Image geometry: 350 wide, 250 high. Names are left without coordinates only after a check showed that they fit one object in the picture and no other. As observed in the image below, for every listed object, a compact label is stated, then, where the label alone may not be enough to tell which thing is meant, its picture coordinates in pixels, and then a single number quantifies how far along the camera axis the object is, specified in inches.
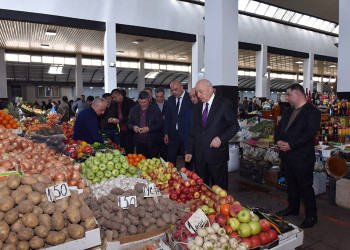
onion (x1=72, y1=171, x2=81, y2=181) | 112.5
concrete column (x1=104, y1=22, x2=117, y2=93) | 406.6
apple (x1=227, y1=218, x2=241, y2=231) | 86.1
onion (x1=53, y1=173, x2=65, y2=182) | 106.1
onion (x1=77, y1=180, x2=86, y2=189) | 109.8
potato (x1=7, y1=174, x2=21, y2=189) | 81.7
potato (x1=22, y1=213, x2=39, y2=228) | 70.7
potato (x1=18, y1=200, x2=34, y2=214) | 73.3
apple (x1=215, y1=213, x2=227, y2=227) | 87.4
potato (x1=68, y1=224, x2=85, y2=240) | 72.1
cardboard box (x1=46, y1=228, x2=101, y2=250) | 70.1
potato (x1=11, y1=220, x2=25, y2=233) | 70.2
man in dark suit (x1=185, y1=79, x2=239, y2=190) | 136.1
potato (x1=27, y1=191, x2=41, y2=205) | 78.1
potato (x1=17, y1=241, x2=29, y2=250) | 66.9
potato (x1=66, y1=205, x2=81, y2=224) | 75.2
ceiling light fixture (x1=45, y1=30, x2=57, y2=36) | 432.3
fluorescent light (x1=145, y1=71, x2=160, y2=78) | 922.7
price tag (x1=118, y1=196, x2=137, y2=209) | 97.3
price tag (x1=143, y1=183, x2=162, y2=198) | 103.0
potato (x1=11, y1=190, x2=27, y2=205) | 76.4
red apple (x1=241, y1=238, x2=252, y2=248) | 81.0
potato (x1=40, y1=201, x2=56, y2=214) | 76.1
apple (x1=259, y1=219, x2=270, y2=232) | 87.4
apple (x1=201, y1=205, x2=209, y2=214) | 101.2
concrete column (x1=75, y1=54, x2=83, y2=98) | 627.0
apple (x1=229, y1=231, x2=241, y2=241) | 82.3
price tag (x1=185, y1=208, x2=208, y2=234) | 83.7
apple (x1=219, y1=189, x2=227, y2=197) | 110.7
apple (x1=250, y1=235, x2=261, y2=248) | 81.4
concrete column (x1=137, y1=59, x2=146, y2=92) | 669.5
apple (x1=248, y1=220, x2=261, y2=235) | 84.7
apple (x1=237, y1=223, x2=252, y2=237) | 83.3
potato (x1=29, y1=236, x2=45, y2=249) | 68.1
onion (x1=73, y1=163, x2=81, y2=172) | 125.8
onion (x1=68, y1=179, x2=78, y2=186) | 109.1
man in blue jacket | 174.4
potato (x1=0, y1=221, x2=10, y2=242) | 66.6
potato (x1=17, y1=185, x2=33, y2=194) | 81.0
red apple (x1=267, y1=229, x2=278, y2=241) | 85.3
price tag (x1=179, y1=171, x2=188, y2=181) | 123.6
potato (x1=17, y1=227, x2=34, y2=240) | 68.2
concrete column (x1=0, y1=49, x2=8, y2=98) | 541.9
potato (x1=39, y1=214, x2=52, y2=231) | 71.9
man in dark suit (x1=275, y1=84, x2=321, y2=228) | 139.3
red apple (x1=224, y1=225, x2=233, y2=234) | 84.6
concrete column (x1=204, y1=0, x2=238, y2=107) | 281.1
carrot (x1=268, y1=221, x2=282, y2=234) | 90.8
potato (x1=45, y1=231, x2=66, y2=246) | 69.8
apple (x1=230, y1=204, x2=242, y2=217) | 91.9
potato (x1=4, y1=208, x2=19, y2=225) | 70.4
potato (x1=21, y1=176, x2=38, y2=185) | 85.6
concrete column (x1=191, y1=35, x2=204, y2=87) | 494.6
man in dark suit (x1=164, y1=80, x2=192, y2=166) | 195.8
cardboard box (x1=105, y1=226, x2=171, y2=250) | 83.1
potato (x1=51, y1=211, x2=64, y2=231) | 72.5
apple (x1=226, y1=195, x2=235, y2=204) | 102.1
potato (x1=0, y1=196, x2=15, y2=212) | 72.4
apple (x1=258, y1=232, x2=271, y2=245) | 83.3
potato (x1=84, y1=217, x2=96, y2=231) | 75.0
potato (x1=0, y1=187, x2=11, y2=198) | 76.4
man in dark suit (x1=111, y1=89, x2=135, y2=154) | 243.0
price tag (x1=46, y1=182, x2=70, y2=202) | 81.6
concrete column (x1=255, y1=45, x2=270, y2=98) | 593.0
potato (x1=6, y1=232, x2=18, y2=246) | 67.1
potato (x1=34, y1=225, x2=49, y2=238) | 69.6
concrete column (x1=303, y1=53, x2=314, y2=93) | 696.8
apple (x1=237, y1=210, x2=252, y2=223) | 86.9
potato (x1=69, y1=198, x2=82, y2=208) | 82.2
